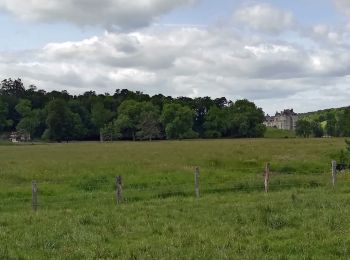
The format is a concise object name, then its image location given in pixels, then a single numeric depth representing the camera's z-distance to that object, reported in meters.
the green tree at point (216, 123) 178.12
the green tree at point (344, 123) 153.01
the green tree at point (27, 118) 160.75
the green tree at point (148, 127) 159.38
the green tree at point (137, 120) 160.25
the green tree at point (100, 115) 169.50
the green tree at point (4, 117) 168.71
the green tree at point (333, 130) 193.45
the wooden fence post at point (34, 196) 18.38
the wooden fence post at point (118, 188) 19.52
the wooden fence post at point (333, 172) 23.58
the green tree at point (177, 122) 164.00
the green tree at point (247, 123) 174.25
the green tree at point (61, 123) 151.38
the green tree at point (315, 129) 197.00
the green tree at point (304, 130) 191.25
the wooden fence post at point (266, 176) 22.38
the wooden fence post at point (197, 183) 21.16
